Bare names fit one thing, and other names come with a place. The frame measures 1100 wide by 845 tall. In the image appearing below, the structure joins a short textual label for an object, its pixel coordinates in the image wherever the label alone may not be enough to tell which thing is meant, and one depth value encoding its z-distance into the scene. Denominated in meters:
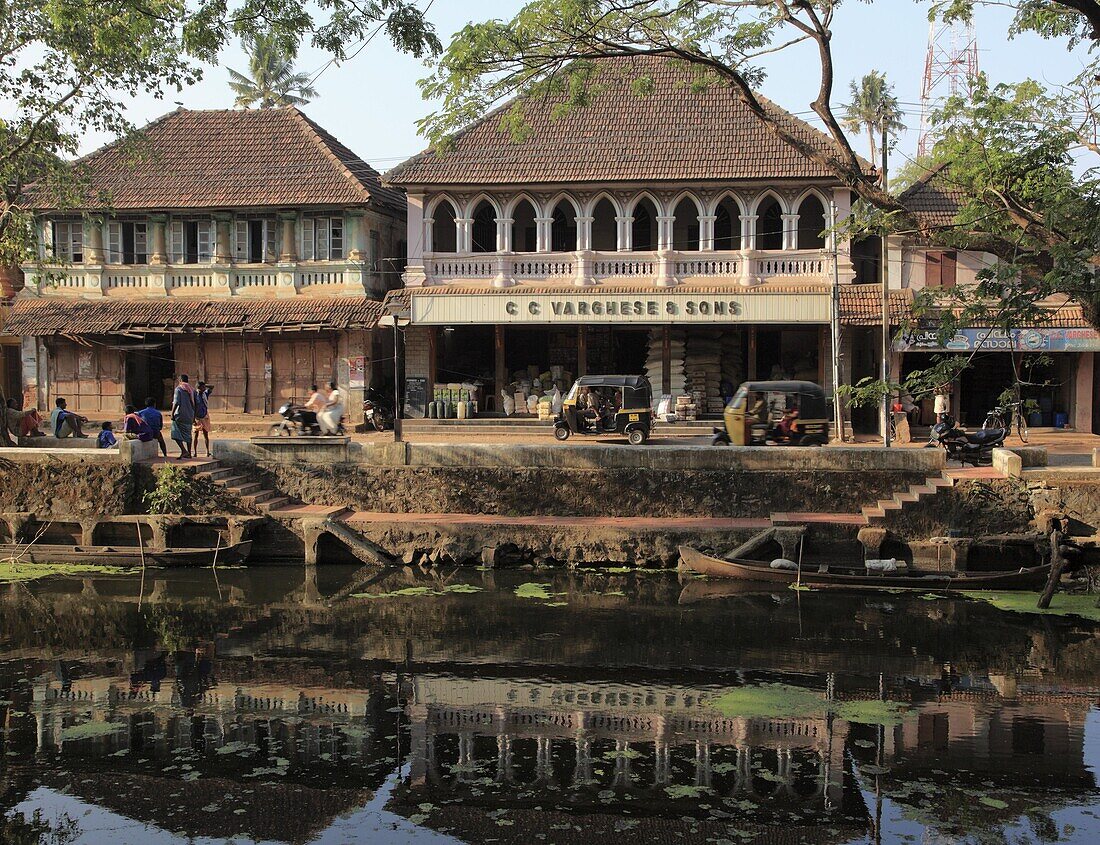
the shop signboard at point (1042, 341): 23.41
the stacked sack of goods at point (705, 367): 25.64
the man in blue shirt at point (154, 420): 18.95
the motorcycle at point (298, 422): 19.34
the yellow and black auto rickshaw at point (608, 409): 21.20
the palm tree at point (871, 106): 47.50
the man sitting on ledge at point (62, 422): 20.78
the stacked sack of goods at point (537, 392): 25.17
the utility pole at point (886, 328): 18.47
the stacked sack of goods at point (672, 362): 25.58
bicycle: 22.80
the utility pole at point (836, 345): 22.66
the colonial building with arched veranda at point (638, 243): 24.73
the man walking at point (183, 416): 18.89
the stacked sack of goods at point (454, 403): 25.31
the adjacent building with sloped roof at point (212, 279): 25.91
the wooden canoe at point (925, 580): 15.23
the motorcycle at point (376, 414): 25.55
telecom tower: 47.45
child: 20.03
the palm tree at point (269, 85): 43.81
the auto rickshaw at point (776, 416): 19.30
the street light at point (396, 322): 21.31
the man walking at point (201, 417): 19.70
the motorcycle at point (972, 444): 18.52
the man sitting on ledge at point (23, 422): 21.19
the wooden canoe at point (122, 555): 17.16
